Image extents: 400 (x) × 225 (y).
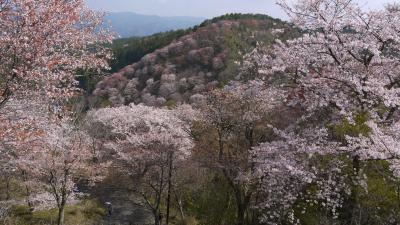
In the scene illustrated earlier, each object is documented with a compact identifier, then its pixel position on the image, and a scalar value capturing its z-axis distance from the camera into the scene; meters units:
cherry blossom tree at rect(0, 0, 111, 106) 9.38
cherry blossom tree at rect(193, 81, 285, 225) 18.31
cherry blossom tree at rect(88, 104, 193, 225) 22.77
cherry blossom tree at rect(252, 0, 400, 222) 11.34
